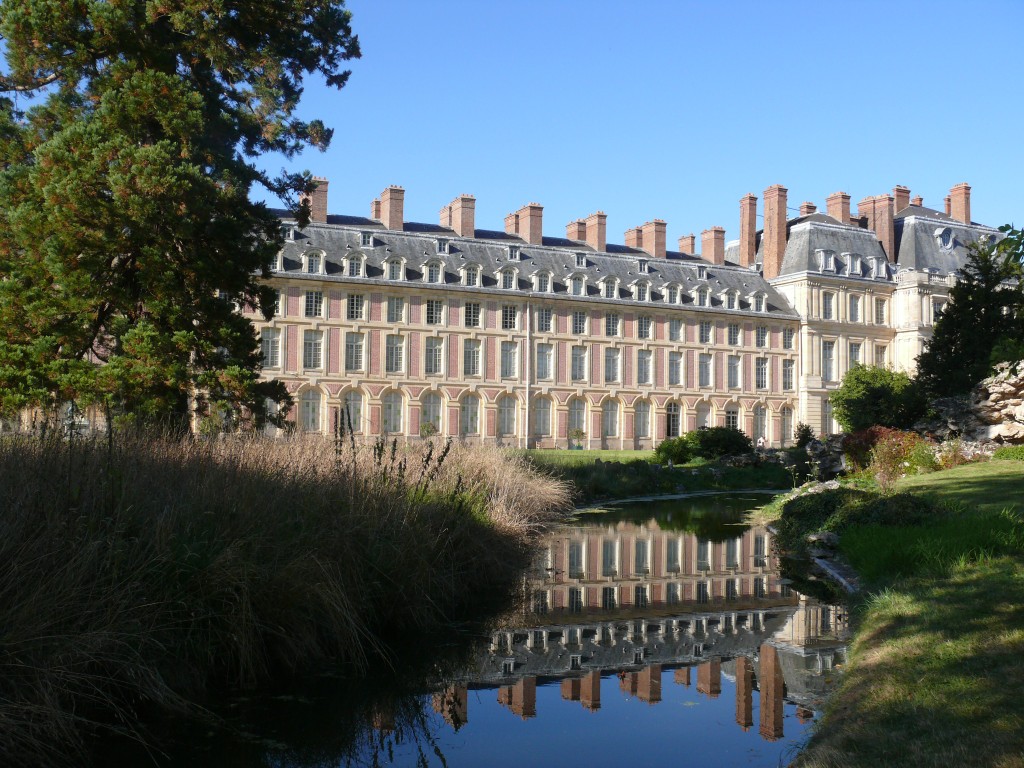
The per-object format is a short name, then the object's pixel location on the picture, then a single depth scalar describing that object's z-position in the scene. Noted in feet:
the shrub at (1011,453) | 65.57
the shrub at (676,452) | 100.42
